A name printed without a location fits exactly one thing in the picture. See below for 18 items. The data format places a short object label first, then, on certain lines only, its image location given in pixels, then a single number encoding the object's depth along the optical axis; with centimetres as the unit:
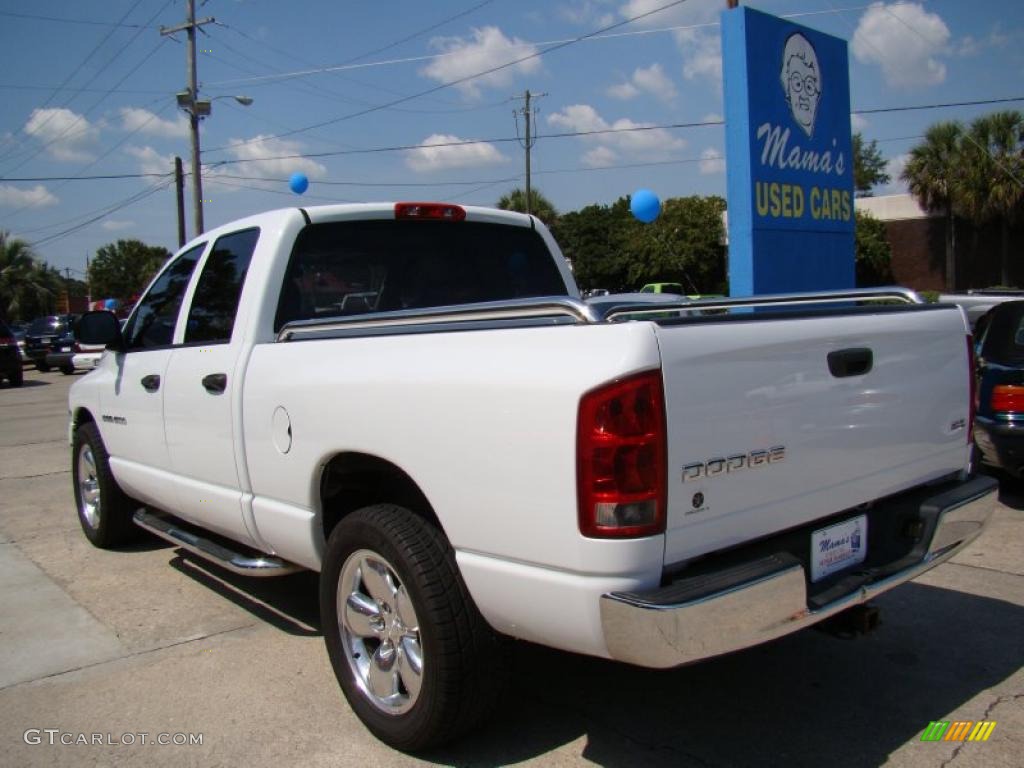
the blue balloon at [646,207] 1536
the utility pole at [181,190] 3169
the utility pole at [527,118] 4328
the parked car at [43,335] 2769
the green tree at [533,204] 4556
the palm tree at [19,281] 4791
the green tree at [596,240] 5269
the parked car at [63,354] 2614
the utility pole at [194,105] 2706
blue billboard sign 885
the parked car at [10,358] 2144
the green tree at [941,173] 3369
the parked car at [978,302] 754
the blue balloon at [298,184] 1850
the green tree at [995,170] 3166
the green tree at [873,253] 3622
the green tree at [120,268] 8612
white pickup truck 237
